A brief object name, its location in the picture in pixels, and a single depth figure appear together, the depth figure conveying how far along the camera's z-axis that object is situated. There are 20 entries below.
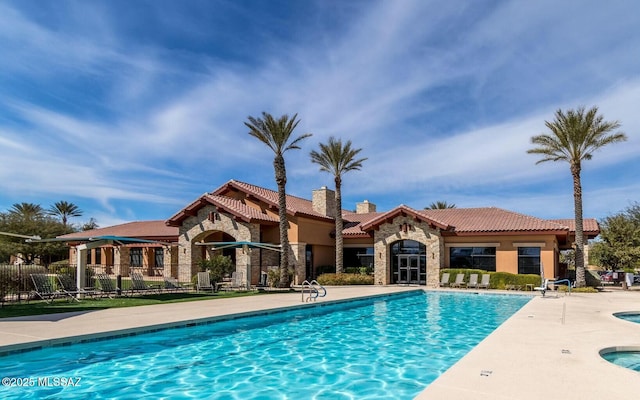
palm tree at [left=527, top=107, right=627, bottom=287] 26.77
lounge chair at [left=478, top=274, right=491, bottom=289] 28.61
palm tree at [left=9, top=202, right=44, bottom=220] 54.79
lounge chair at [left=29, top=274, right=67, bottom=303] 17.12
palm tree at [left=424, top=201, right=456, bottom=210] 60.56
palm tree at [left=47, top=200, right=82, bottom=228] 63.47
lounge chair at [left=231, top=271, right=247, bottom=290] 25.33
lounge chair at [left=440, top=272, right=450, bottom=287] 30.10
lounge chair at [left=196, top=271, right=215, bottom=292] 23.56
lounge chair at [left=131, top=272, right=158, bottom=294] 20.68
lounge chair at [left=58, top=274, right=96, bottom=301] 18.03
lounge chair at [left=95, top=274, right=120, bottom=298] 19.48
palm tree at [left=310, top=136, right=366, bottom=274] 33.15
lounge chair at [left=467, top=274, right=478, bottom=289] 28.88
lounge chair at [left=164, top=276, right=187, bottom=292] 22.27
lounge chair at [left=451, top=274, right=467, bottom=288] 29.45
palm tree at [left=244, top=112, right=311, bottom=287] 28.61
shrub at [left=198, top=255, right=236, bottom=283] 25.73
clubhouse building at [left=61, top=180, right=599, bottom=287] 29.92
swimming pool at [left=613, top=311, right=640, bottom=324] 16.12
